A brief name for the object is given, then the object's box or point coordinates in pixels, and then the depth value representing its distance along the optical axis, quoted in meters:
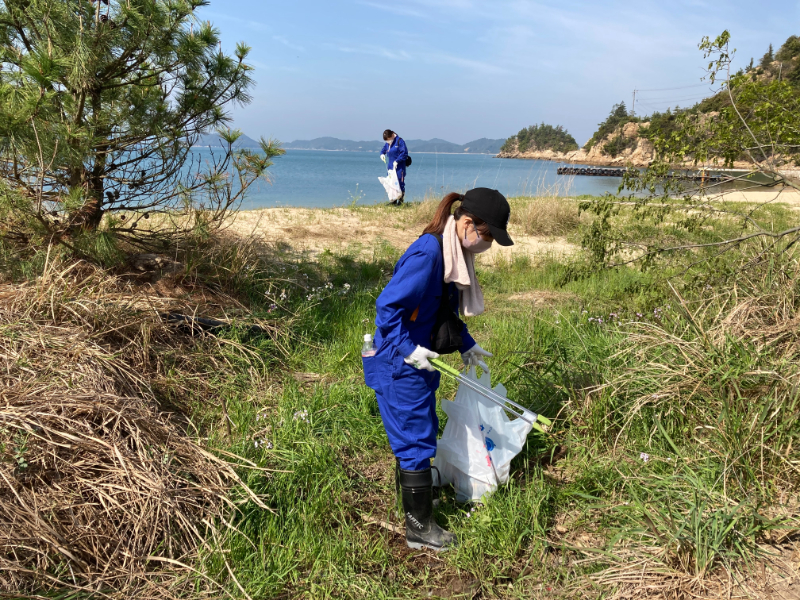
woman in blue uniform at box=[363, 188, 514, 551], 2.27
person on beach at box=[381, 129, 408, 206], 11.84
